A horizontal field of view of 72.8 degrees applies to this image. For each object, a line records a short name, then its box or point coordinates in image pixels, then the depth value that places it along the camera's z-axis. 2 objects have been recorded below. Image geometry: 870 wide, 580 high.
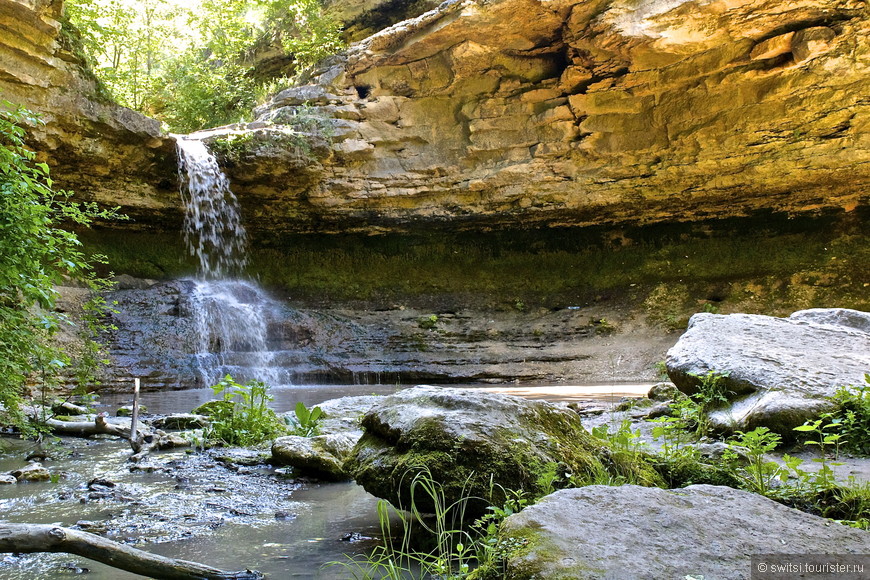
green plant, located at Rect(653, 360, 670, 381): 9.78
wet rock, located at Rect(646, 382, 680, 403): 6.25
